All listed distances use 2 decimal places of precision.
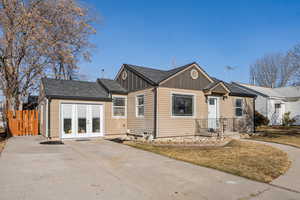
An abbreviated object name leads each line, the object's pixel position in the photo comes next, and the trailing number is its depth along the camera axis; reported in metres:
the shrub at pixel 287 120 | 23.22
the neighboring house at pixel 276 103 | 23.38
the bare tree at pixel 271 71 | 36.34
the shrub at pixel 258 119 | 18.67
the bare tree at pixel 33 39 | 14.56
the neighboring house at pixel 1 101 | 17.12
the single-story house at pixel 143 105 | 11.84
